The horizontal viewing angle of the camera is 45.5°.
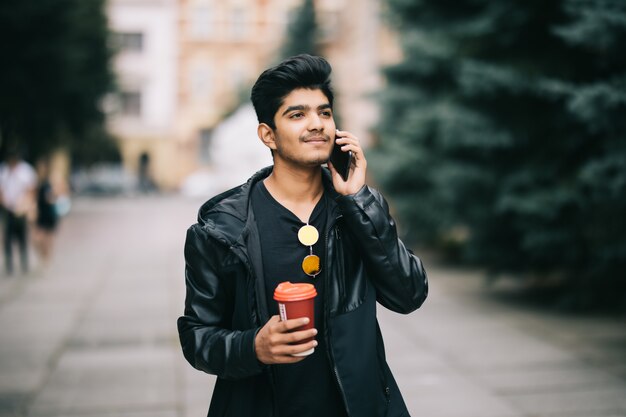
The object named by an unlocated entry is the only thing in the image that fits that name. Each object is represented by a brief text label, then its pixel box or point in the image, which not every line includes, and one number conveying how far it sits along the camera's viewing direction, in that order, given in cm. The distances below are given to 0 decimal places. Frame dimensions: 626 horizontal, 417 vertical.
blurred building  5503
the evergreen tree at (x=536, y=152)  746
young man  234
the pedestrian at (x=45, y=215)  1298
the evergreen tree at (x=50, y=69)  1966
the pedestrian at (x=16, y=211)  1269
